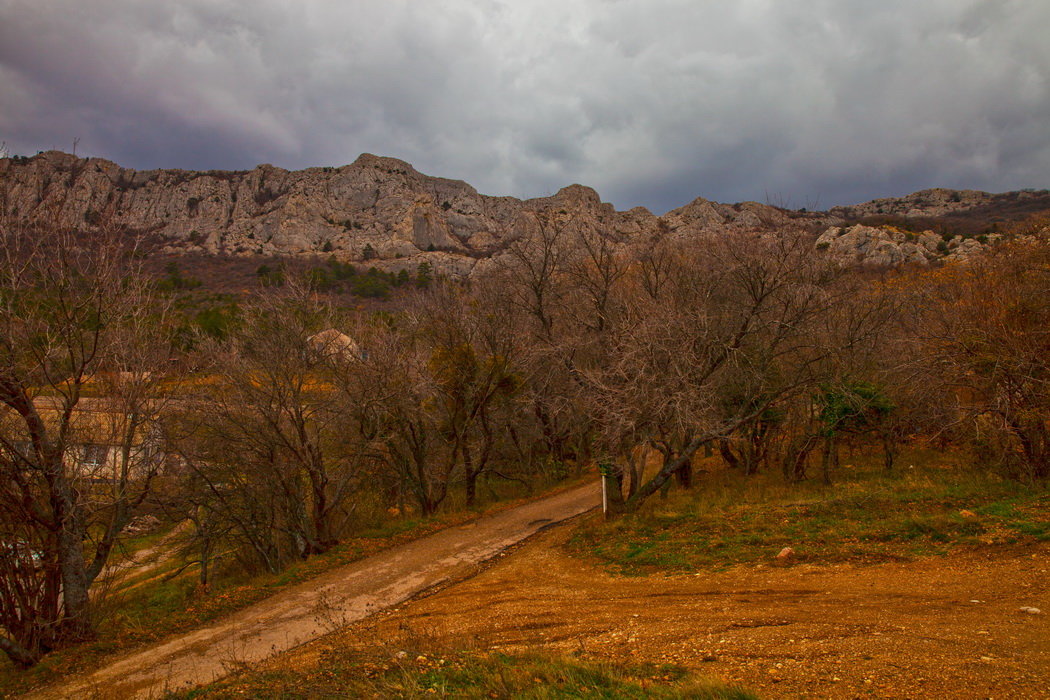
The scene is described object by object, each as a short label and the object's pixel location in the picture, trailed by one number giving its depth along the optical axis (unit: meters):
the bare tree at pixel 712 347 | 10.62
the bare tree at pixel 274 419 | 11.89
